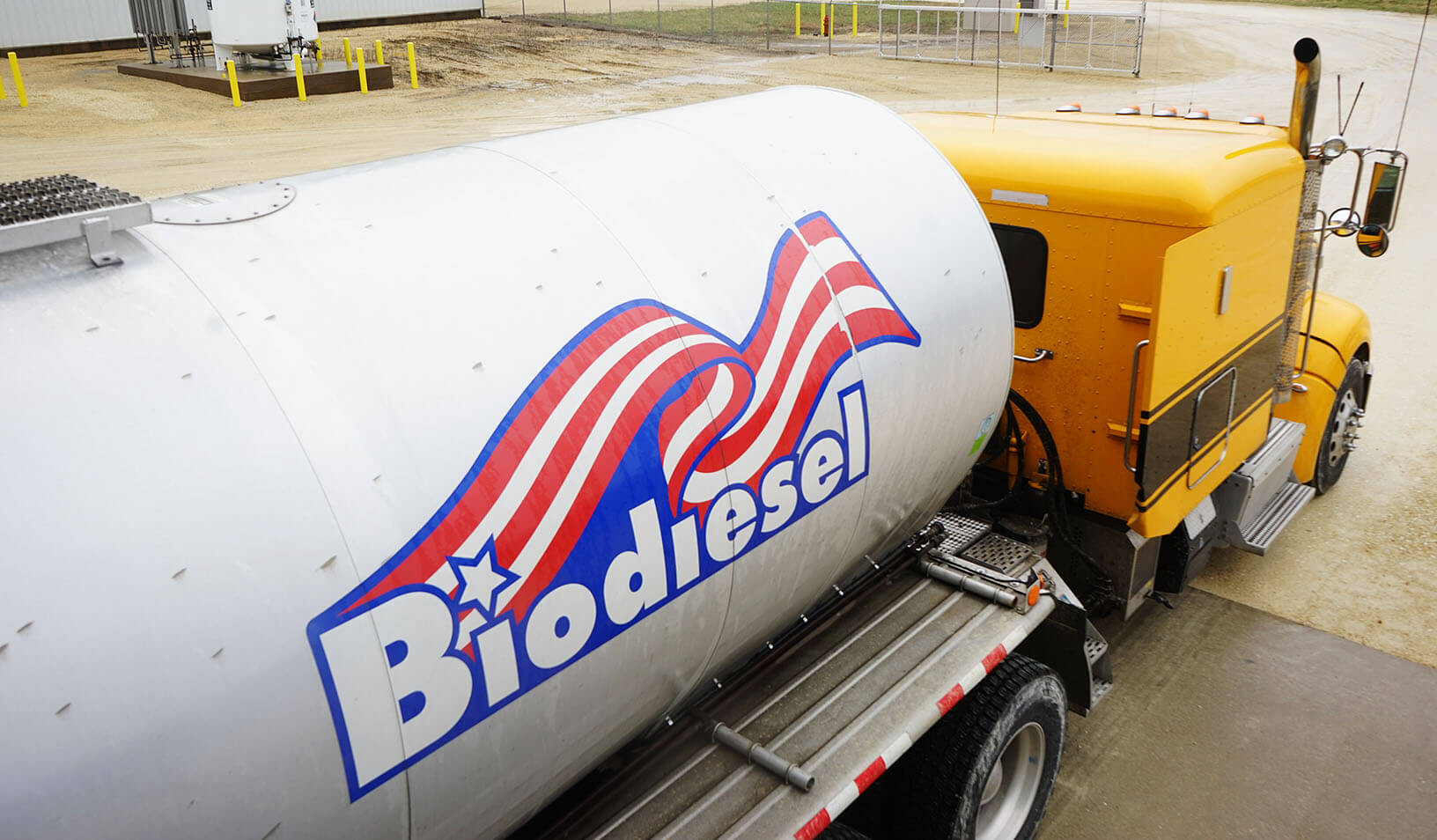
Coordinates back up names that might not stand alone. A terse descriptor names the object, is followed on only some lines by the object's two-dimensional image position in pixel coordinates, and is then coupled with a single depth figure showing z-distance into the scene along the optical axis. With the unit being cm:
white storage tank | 2425
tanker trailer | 223
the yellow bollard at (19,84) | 2311
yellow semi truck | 520
